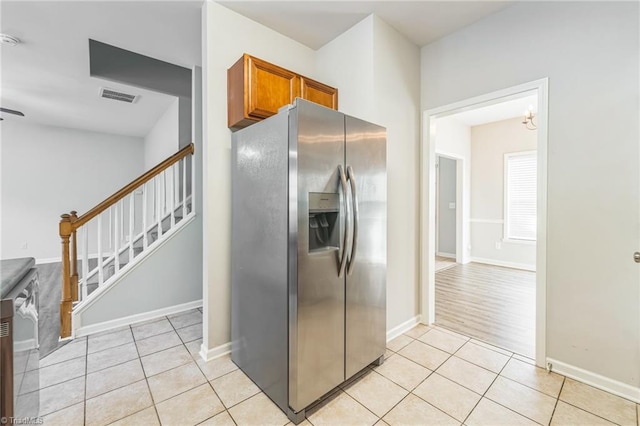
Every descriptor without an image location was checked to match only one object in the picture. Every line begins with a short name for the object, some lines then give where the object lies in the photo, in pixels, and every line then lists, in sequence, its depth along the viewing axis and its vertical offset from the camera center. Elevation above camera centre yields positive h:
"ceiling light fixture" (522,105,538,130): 3.88 +1.33
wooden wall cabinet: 2.15 +0.98
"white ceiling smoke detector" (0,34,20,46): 2.78 +1.73
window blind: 5.29 +0.25
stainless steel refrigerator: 1.64 -0.28
